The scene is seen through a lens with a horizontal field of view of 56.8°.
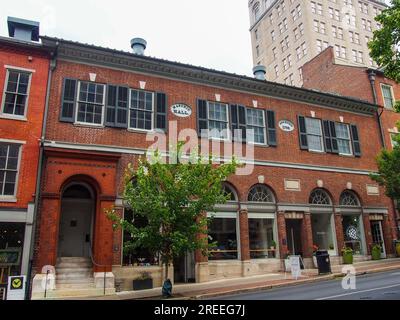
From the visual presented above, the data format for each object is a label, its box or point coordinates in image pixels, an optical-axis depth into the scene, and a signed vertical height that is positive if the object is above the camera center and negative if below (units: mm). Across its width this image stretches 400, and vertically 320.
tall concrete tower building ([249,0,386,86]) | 55750 +34920
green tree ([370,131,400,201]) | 20719 +4711
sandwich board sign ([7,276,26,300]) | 10133 -598
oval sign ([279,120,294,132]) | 21297 +7467
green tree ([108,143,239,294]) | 12859 +2003
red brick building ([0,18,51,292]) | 14000 +5041
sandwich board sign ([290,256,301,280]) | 15983 -341
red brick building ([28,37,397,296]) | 15461 +4788
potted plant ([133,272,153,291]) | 15070 -785
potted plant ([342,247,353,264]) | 20016 +81
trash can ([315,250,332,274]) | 16906 -216
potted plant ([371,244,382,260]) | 21406 +273
